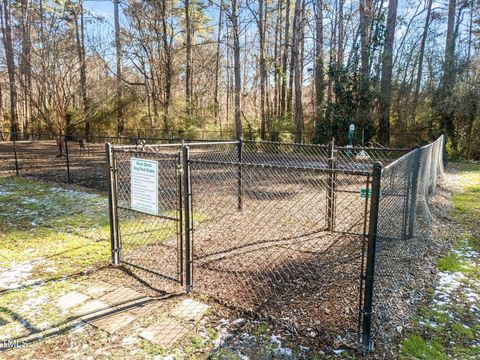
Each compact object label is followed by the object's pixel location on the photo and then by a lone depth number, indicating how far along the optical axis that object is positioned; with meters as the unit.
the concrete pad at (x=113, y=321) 2.56
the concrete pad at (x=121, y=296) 2.96
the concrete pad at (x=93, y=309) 2.74
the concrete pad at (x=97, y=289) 3.09
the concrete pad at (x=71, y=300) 2.88
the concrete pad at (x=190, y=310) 2.71
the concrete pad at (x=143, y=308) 2.78
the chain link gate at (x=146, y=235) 3.24
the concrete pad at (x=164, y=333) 2.40
